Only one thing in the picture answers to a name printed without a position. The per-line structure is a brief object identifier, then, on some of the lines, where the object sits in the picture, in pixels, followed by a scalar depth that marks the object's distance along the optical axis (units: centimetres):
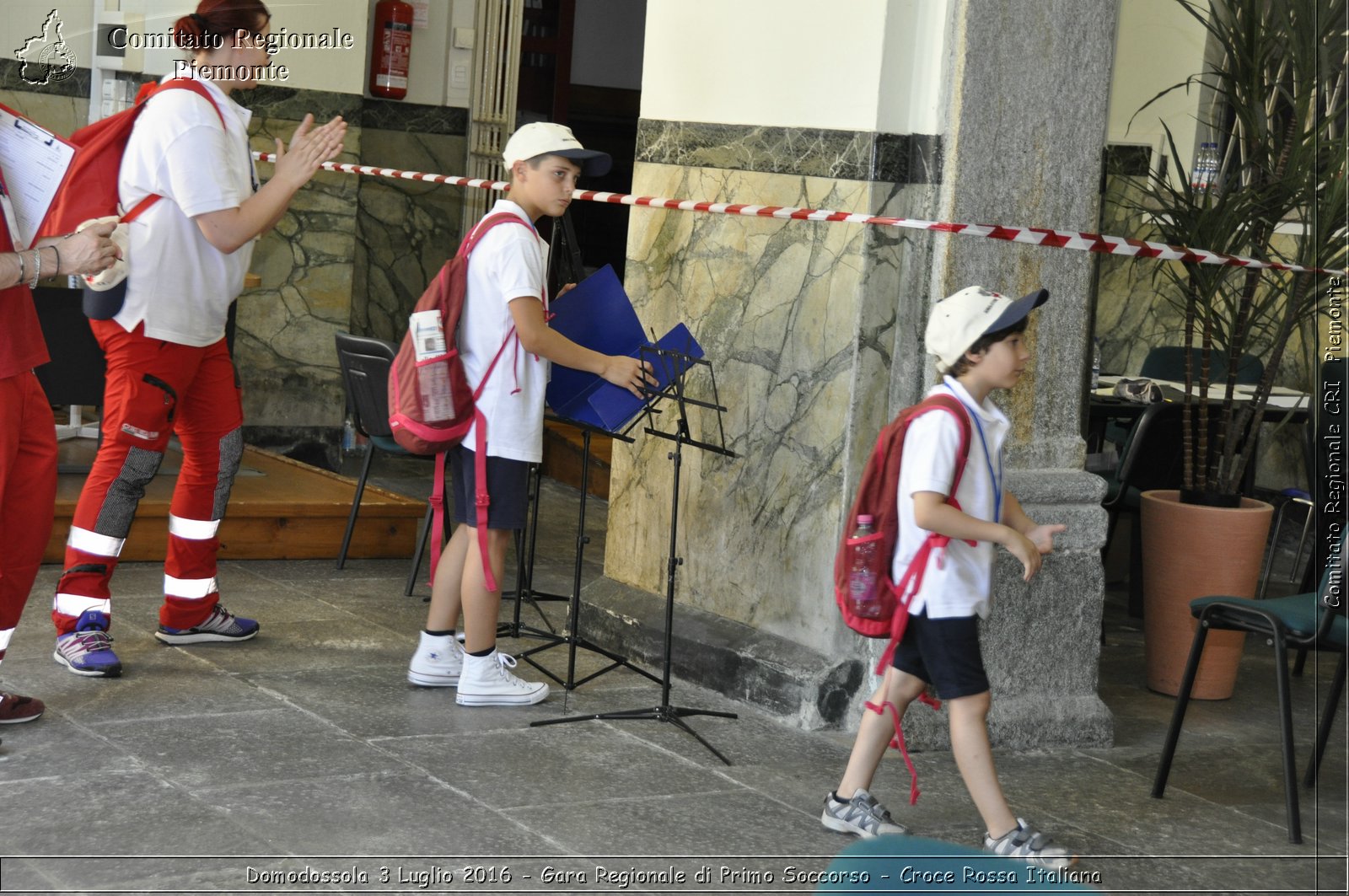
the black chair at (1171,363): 1499
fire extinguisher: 1633
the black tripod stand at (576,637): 875
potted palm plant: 971
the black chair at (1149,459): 1163
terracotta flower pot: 1018
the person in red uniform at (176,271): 845
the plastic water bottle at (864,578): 698
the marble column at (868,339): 857
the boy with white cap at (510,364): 820
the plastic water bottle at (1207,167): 1030
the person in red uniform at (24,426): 713
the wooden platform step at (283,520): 1157
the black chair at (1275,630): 763
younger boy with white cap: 674
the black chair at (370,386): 1071
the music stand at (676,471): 802
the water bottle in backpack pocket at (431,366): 823
